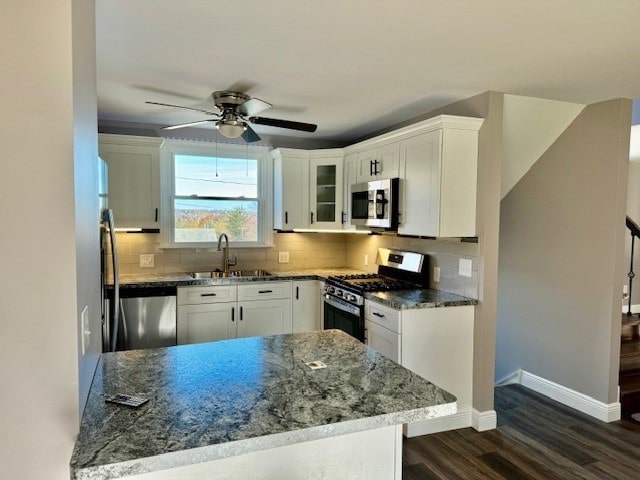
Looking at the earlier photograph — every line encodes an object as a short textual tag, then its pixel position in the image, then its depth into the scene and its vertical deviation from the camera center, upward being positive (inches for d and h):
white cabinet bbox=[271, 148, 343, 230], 179.0 +11.3
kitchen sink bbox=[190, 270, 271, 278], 175.3 -23.9
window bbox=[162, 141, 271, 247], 174.4 +8.6
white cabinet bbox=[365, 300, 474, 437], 120.4 -36.3
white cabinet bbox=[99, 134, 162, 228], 156.2 +13.1
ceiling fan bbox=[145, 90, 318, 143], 118.0 +26.2
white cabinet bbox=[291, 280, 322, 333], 170.4 -34.8
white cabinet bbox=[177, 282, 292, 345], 154.9 -35.2
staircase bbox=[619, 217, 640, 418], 133.3 -46.4
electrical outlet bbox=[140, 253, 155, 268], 170.9 -18.0
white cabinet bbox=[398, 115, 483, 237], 120.6 +12.0
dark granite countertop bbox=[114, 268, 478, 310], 123.0 -23.3
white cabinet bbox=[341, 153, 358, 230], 167.6 +13.4
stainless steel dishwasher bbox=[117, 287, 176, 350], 145.8 -34.8
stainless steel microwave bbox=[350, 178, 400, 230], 137.6 +4.4
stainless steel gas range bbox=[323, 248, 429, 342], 139.6 -22.7
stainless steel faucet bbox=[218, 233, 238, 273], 179.3 -15.1
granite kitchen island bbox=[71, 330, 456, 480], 44.0 -23.0
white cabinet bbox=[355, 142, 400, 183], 140.9 +18.7
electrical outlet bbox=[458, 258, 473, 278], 127.5 -14.4
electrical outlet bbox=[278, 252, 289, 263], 192.2 -18.1
